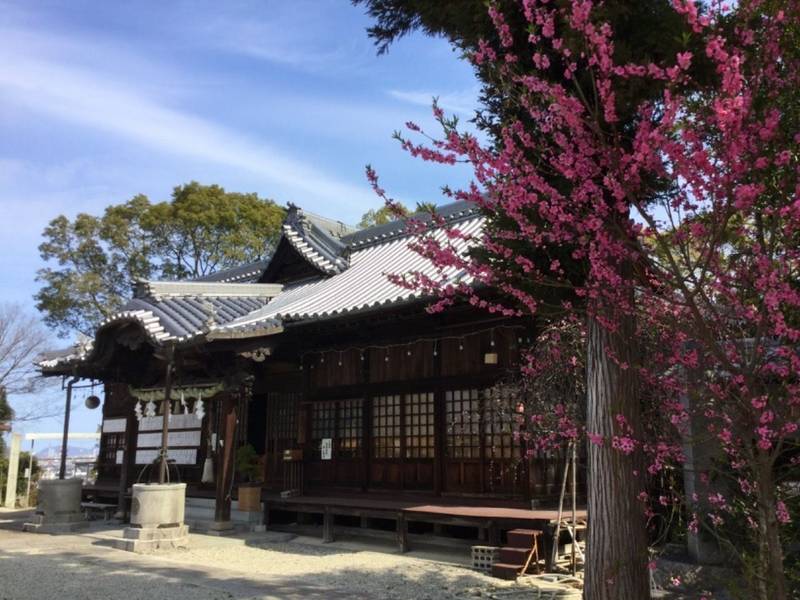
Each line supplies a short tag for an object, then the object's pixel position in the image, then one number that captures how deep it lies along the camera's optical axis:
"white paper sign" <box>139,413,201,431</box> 16.70
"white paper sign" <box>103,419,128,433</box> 19.86
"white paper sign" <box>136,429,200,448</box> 16.75
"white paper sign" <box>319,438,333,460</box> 13.84
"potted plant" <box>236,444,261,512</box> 14.32
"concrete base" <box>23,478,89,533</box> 14.10
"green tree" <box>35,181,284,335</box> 29.03
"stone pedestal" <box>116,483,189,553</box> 11.28
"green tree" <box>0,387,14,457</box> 27.09
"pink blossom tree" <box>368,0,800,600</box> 3.68
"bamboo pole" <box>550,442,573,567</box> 9.00
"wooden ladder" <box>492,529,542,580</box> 8.76
